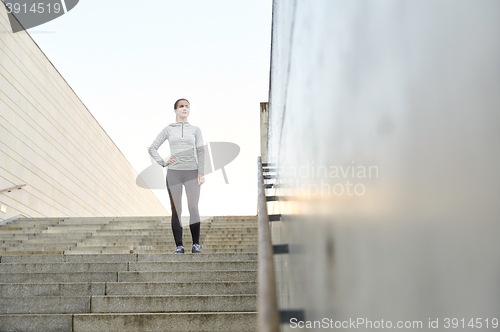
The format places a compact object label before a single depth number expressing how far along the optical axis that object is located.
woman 4.30
